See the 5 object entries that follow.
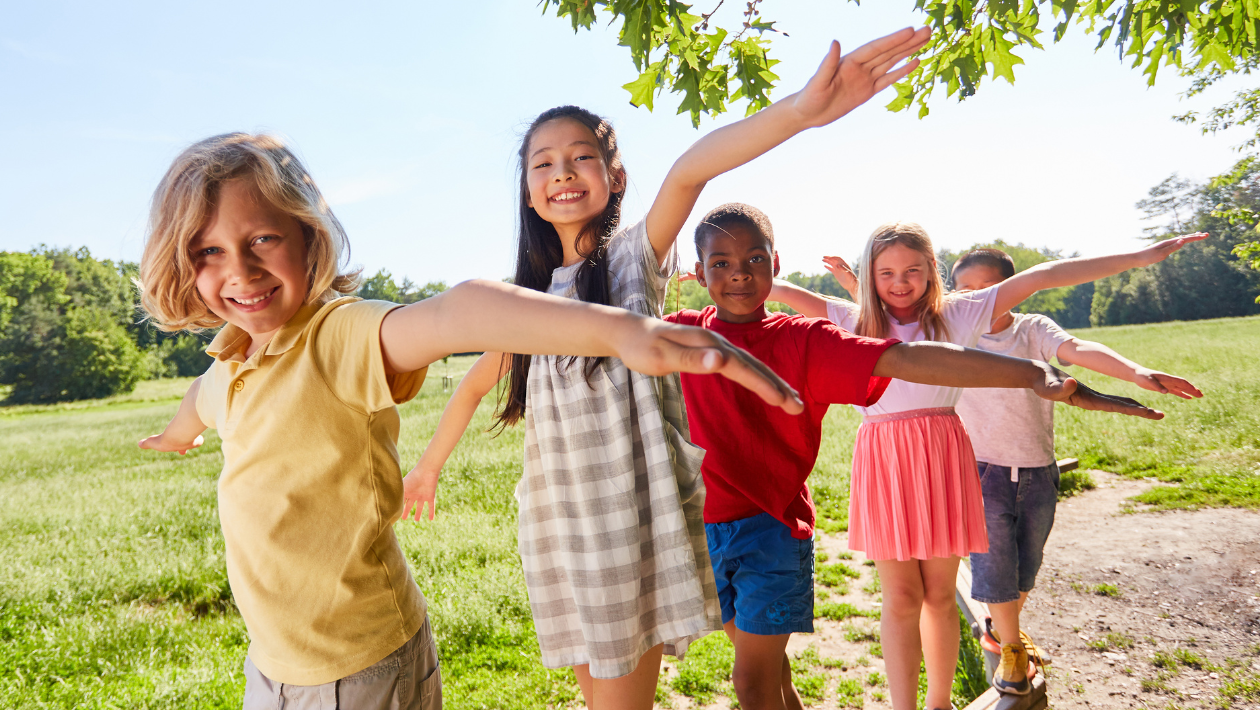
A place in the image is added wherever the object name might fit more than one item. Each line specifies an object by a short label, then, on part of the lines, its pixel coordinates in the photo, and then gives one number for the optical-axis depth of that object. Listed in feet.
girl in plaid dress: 5.35
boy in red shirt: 7.66
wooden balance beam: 10.48
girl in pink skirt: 9.60
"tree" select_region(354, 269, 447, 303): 237.45
